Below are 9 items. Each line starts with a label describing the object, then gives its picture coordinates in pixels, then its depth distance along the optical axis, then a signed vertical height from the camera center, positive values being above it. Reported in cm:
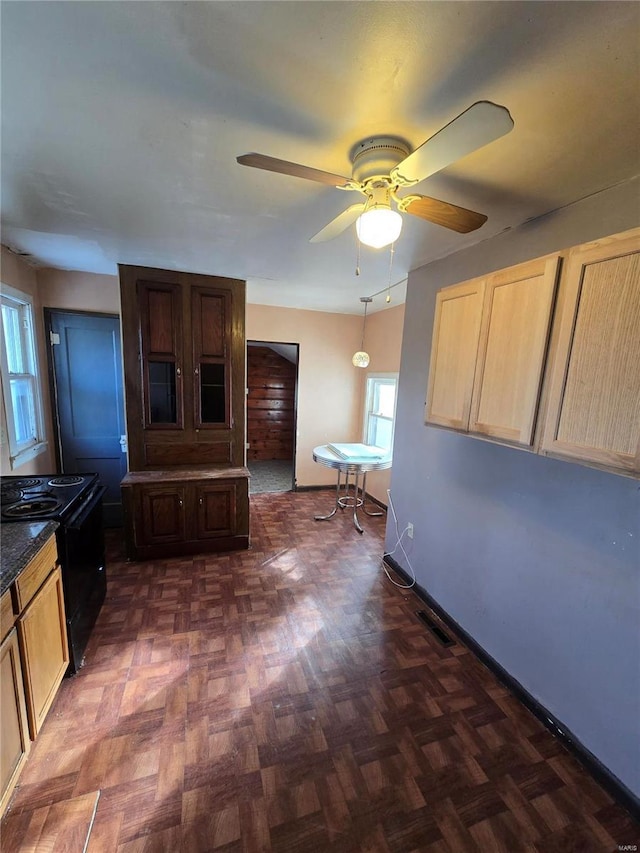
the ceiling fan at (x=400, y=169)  82 +63
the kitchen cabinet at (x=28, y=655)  120 -116
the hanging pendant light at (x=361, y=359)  404 +24
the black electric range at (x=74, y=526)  168 -84
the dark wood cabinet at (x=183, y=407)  280 -32
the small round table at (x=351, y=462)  326 -80
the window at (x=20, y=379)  244 -11
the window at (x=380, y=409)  425 -38
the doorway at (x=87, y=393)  310 -23
